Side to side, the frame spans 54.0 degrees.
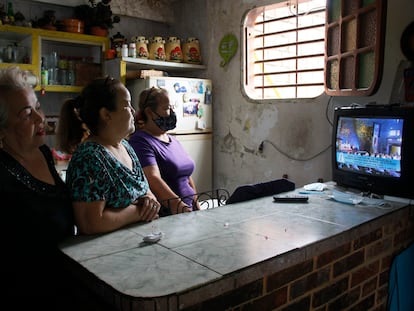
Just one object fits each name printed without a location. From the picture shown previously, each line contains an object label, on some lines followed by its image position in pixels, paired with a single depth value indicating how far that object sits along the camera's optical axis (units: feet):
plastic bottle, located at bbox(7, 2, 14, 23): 10.66
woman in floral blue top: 4.50
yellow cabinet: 10.96
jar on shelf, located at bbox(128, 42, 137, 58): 12.22
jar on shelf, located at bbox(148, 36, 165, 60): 12.80
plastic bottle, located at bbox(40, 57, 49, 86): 11.28
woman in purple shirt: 7.14
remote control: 6.39
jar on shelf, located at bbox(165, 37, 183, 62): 13.10
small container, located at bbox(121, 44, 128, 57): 11.91
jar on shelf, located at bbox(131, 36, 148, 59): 12.51
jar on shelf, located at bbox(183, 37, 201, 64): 13.38
